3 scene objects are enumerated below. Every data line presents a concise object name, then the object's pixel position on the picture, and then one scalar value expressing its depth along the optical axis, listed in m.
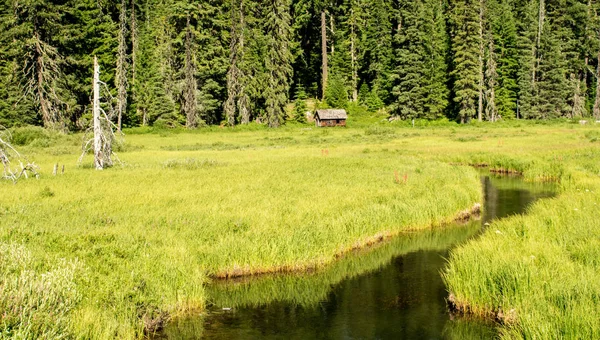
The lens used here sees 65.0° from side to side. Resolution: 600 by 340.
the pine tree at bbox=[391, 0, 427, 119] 74.19
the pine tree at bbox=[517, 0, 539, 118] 79.19
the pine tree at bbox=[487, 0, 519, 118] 80.19
